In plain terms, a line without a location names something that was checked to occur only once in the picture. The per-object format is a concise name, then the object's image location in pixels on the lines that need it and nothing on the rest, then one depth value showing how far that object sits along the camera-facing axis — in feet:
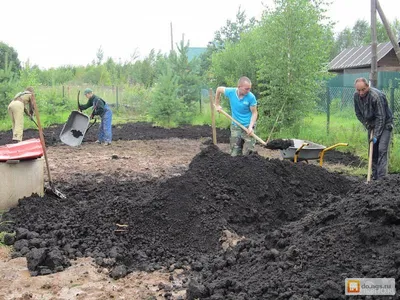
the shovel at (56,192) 22.34
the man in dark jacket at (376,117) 23.56
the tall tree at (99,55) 134.98
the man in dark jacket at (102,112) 42.50
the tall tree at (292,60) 44.39
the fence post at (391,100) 36.55
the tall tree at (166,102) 57.47
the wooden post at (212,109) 26.02
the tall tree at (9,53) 111.47
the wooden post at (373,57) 28.43
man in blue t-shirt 25.39
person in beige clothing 35.88
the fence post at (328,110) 43.93
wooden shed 91.40
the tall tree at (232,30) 124.57
